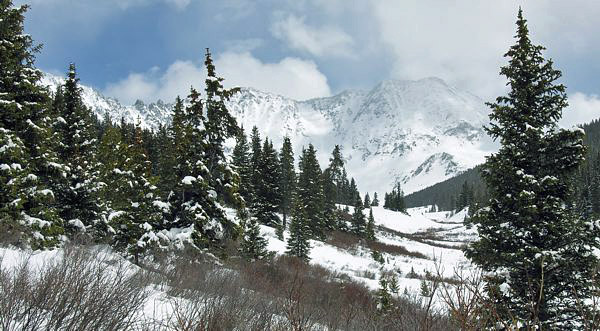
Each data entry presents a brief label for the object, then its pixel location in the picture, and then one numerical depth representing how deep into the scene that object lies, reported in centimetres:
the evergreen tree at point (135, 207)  1302
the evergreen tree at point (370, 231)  4095
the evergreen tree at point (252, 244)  1805
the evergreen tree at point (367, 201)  9221
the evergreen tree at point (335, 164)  5842
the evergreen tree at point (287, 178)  4178
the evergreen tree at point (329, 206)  4370
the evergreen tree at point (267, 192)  3891
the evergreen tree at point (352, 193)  9856
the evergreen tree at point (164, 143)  1478
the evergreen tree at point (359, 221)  4516
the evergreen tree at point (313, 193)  3838
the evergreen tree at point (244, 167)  3985
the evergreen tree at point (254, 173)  3925
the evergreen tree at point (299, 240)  2441
